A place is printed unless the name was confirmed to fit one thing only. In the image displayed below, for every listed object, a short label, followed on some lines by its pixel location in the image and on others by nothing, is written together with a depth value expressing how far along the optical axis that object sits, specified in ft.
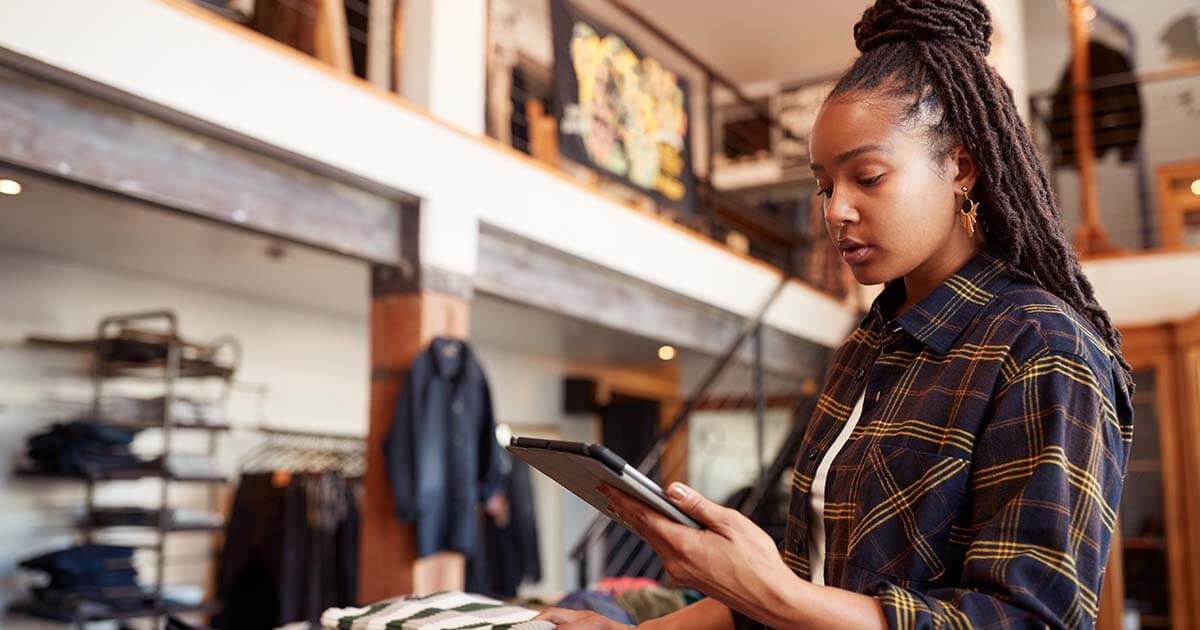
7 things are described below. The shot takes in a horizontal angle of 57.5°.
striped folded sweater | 4.15
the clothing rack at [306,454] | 20.52
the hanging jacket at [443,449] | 12.74
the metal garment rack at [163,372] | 16.49
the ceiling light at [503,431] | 27.72
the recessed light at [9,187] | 13.05
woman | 2.75
